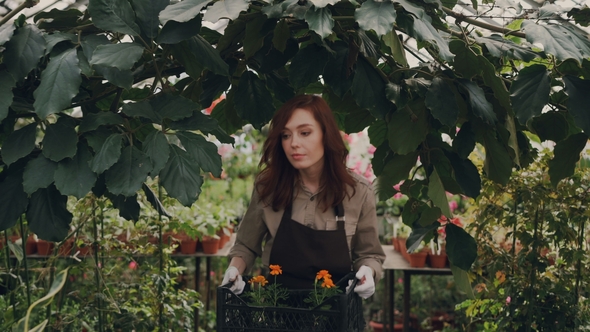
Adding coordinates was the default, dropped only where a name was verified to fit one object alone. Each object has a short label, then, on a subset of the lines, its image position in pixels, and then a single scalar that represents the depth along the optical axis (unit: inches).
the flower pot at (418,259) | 152.7
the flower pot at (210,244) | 164.2
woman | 78.0
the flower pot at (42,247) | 166.6
